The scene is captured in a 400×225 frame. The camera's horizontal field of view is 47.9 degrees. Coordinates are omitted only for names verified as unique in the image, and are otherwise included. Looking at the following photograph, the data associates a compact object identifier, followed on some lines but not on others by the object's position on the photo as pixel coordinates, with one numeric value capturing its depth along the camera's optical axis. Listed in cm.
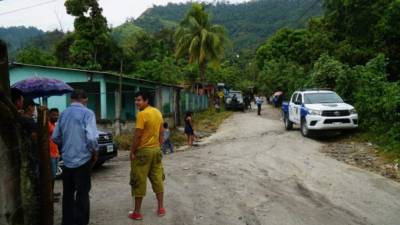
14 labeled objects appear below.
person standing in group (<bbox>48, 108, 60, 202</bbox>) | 744
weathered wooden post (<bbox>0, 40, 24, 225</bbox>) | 427
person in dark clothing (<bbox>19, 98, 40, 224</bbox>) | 466
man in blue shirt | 582
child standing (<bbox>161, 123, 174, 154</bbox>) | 1540
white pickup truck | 1639
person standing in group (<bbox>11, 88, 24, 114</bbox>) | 594
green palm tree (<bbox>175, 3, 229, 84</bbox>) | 3834
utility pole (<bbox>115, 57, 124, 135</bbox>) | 1858
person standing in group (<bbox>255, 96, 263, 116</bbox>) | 3482
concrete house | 2114
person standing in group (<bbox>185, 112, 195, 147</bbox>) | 1738
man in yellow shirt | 640
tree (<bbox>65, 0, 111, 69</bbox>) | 3125
